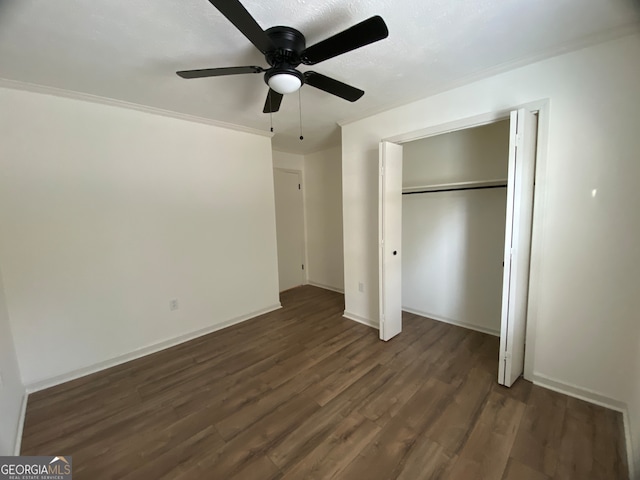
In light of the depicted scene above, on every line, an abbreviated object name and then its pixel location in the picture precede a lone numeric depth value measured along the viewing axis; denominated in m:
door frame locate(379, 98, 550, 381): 1.85
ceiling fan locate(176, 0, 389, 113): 1.13
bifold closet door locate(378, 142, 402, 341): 2.58
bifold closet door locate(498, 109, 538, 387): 1.82
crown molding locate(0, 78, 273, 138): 1.96
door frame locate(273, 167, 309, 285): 4.76
